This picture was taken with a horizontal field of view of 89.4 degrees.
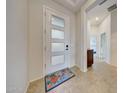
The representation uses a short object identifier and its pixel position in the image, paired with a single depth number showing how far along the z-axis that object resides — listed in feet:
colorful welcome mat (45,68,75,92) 5.59
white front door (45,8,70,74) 7.44
